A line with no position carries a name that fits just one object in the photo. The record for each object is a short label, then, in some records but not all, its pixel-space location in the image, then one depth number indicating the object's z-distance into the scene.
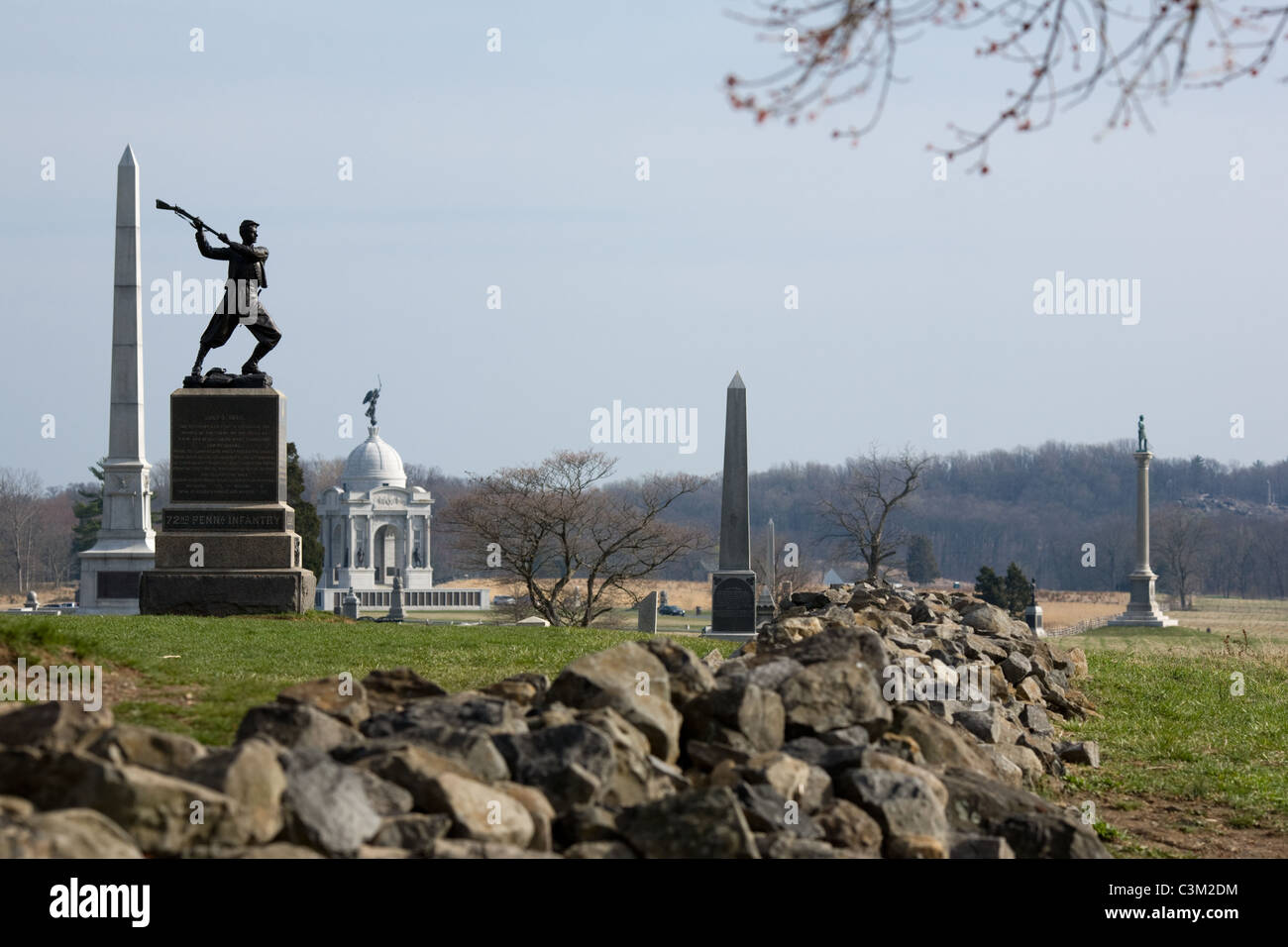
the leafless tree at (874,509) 90.06
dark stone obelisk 48.59
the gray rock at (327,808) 11.32
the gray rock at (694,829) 12.53
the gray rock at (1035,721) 25.62
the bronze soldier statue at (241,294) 43.06
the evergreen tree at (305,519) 100.44
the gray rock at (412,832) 11.68
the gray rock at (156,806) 10.77
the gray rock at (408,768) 12.32
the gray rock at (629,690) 15.37
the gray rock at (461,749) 13.35
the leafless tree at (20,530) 171.50
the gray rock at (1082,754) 24.55
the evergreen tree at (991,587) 112.44
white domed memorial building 139.87
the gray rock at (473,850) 11.62
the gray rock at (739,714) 15.88
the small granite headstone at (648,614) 55.12
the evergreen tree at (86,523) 139.87
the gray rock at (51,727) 12.33
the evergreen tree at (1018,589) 114.25
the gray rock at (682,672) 16.67
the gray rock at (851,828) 13.67
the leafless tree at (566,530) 81.44
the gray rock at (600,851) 12.41
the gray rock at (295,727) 13.76
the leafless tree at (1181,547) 173.87
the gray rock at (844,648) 18.39
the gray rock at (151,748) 12.05
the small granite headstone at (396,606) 75.00
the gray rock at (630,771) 13.66
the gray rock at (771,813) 13.40
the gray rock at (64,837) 9.88
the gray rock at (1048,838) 14.59
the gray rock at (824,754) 15.20
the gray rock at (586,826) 12.77
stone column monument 107.56
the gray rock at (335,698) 15.04
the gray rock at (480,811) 12.02
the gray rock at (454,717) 14.45
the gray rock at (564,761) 13.28
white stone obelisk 64.19
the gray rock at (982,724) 21.52
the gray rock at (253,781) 11.19
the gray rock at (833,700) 16.72
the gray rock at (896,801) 14.18
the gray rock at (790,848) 12.87
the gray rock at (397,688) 16.62
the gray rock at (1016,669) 29.27
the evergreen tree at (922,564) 189.25
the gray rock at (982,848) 13.89
